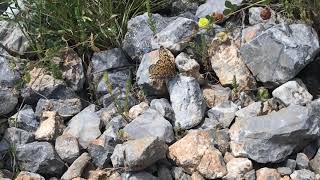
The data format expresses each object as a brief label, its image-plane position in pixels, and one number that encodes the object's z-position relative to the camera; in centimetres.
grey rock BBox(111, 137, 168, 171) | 269
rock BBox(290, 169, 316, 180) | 274
